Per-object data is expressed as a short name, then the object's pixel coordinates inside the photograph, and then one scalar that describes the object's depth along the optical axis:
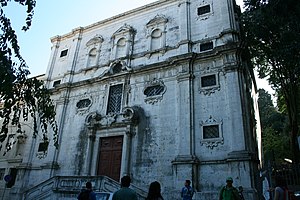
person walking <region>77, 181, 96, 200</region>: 6.89
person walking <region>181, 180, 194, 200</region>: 9.06
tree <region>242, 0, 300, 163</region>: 10.28
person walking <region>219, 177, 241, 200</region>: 7.19
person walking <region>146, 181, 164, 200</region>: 3.94
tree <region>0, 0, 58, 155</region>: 4.49
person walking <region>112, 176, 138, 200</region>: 4.02
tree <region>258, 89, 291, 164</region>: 24.69
